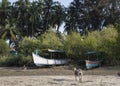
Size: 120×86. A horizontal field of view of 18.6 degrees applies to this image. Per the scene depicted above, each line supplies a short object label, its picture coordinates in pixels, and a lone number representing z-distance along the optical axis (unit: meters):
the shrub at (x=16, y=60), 50.47
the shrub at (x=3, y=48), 57.80
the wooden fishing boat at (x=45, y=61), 47.38
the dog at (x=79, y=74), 28.28
